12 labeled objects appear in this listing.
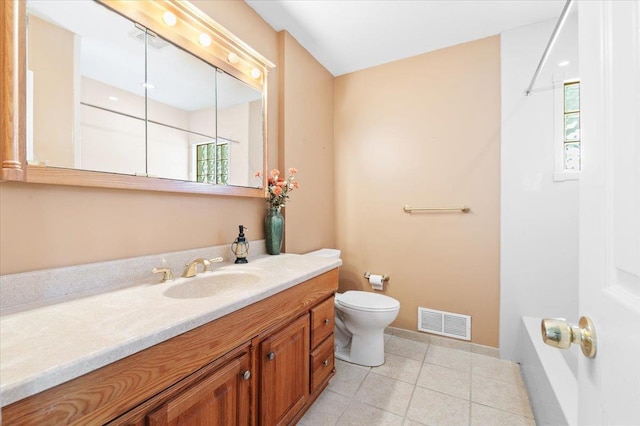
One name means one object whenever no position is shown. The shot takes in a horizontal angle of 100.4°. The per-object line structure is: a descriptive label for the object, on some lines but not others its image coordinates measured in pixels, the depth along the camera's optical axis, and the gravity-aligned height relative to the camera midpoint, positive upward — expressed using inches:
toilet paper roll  95.5 -25.4
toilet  73.4 -31.9
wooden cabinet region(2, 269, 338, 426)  23.1 -20.2
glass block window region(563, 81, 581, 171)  72.7 +22.8
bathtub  46.7 -34.2
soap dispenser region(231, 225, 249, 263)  62.2 -8.7
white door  14.4 +0.2
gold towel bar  84.9 +0.4
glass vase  72.2 -5.3
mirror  37.2 +19.3
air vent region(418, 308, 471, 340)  85.1 -37.3
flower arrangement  72.9 +6.4
